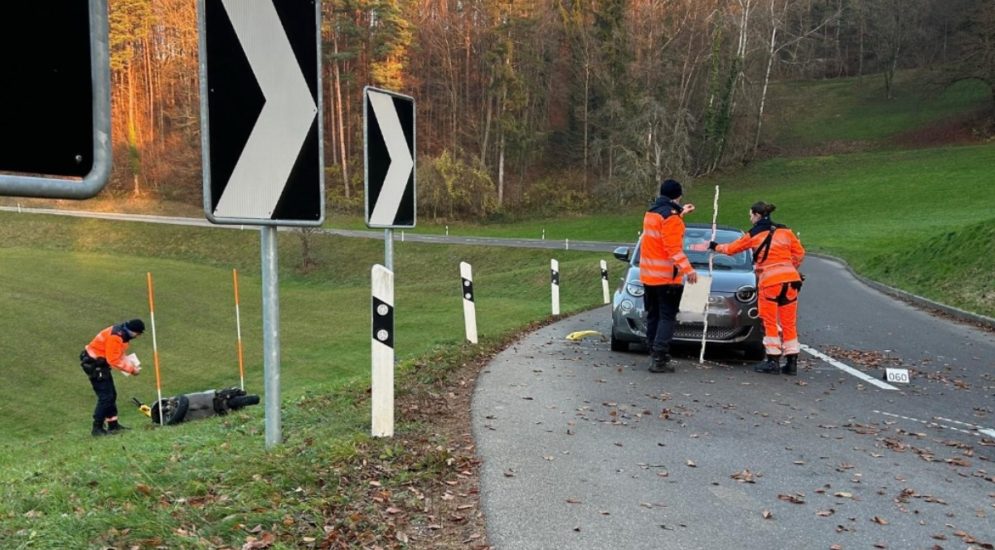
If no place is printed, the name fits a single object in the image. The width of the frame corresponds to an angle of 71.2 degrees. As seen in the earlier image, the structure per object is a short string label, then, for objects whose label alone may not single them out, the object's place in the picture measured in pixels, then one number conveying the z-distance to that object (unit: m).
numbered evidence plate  8.02
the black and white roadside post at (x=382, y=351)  4.89
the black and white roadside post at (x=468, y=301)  9.53
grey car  9.02
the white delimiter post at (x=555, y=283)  15.26
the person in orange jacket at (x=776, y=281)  8.35
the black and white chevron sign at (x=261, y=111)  3.47
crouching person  10.34
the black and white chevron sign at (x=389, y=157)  5.84
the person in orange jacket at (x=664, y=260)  8.16
